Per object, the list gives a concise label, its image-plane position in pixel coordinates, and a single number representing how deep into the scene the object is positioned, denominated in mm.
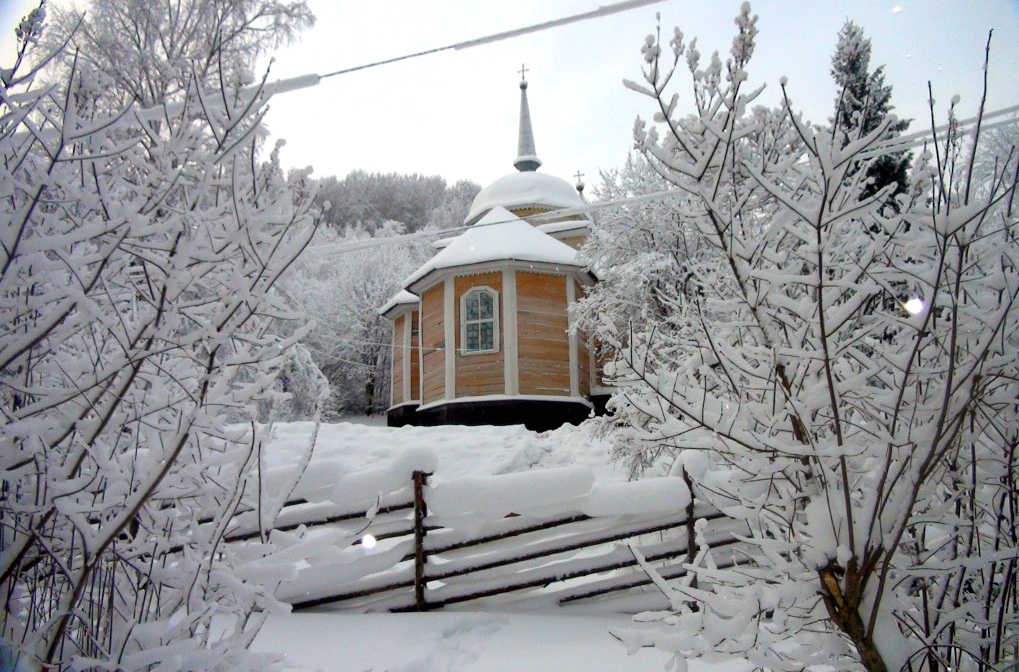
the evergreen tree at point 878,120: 10802
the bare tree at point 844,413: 1636
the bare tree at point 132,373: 1509
